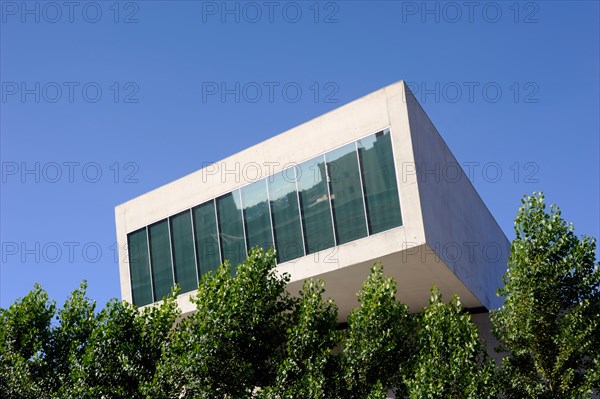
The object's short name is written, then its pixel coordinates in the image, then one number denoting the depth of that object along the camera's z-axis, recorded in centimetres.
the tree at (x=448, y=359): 2036
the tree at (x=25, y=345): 2388
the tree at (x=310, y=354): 2091
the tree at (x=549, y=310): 2192
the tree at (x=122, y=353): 2288
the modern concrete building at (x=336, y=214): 2358
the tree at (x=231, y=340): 2161
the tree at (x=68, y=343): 2388
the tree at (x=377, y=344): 2133
